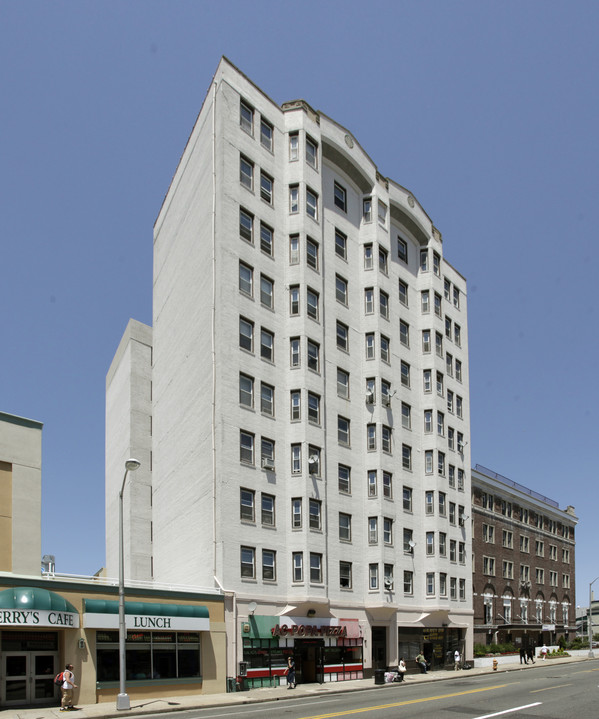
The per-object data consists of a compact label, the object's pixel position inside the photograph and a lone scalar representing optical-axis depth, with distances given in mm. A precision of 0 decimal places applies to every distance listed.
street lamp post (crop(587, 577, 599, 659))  78550
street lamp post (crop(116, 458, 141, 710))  28591
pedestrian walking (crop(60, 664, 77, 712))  28609
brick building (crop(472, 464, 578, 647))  75562
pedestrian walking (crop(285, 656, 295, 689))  39188
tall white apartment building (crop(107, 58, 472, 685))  42625
